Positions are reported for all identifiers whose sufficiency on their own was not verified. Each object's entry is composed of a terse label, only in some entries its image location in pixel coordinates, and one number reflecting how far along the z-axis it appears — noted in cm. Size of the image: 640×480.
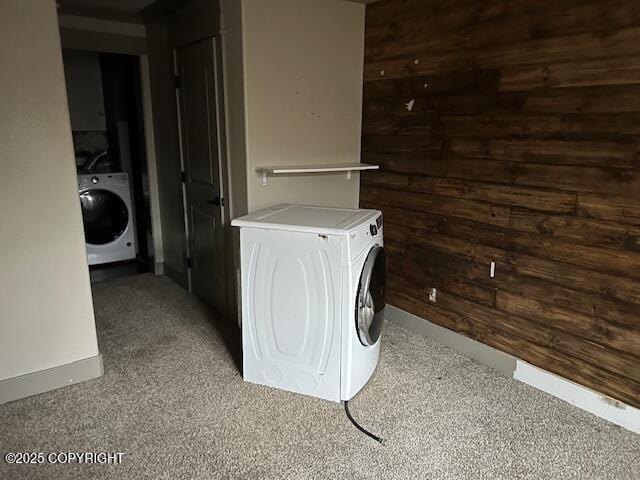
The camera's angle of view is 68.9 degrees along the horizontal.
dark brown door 314
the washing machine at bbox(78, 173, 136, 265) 449
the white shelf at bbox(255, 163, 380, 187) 282
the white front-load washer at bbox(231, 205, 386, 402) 223
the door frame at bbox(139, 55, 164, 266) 402
